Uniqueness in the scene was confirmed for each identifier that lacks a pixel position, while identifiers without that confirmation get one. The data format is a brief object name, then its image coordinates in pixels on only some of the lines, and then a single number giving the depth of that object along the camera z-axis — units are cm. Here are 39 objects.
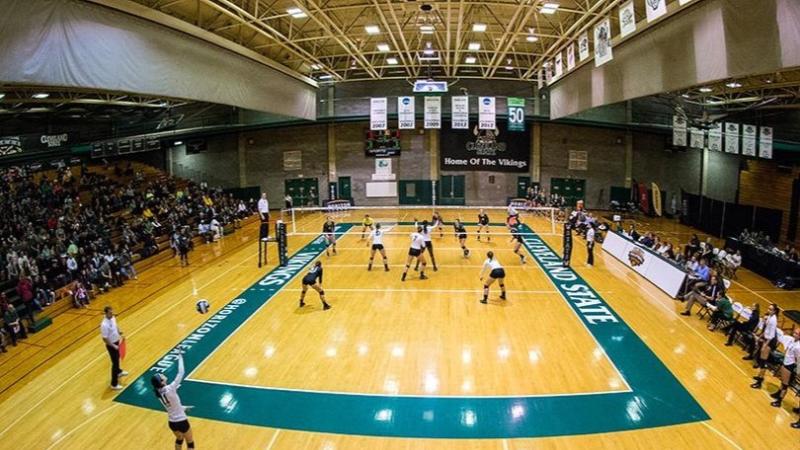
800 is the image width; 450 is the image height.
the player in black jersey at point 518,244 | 2003
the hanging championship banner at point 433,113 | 3050
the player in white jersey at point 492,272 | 1451
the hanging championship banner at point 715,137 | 2634
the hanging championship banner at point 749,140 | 2433
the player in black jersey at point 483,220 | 2272
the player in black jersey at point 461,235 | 2065
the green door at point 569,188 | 3694
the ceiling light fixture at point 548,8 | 1702
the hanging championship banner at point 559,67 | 2293
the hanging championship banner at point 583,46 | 1797
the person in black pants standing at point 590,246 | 1928
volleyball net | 2884
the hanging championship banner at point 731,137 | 2517
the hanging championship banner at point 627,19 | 1363
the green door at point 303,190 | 3812
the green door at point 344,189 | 3806
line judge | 1023
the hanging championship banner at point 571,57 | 1980
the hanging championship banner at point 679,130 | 2798
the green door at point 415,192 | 3769
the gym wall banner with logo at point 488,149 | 3672
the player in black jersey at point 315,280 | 1418
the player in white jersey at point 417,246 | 1708
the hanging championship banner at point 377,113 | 2962
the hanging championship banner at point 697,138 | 2738
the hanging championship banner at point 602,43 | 1556
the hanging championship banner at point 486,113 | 2955
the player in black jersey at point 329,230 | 2129
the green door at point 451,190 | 3762
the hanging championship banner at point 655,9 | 1217
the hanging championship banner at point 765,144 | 2367
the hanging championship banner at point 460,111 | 2988
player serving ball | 733
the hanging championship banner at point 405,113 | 3038
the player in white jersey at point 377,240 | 1797
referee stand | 1959
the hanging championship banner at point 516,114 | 3212
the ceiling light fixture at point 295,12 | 1800
